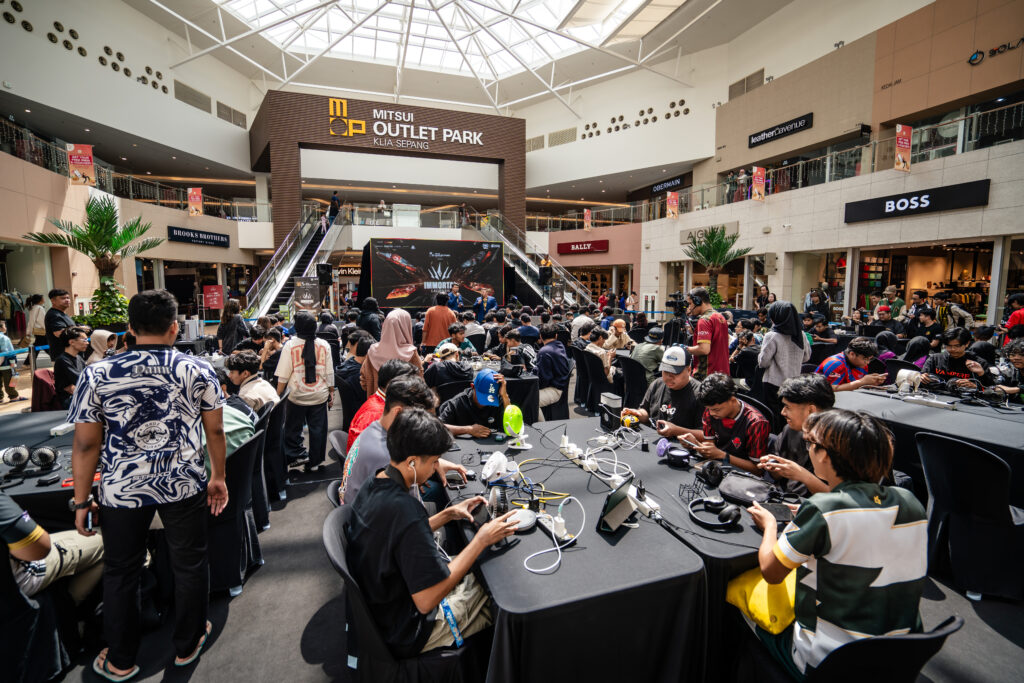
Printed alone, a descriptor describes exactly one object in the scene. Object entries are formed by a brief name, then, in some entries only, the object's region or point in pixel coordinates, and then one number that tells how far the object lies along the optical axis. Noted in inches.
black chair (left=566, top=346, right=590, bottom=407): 279.7
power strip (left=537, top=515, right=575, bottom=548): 78.8
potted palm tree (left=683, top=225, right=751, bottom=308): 575.3
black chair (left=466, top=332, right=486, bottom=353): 329.8
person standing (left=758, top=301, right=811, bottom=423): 185.5
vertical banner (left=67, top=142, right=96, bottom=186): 473.7
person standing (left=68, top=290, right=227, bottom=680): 84.2
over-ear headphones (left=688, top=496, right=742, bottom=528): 83.0
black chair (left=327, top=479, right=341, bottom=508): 91.2
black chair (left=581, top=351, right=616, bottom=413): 251.0
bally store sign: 910.4
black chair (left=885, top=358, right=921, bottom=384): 222.5
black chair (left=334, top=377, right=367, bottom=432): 189.9
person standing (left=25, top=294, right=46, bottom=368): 354.9
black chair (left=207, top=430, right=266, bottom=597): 112.0
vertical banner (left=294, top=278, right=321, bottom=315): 507.5
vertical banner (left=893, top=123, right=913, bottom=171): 440.8
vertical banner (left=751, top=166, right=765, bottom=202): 607.5
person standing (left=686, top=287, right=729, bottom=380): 213.8
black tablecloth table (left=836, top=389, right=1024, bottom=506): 119.5
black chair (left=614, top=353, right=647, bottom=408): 222.4
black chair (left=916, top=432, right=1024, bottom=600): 103.5
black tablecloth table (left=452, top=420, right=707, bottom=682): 63.6
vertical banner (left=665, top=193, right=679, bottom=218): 754.8
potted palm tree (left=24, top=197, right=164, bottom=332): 297.9
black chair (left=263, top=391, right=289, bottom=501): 159.3
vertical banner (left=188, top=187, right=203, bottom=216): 728.3
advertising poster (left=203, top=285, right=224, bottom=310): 616.1
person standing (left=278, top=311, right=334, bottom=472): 178.5
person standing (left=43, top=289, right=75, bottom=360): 223.4
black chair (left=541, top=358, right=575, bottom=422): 219.1
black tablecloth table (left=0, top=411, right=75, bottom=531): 99.5
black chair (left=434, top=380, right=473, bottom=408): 175.2
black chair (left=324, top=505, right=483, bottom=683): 65.4
